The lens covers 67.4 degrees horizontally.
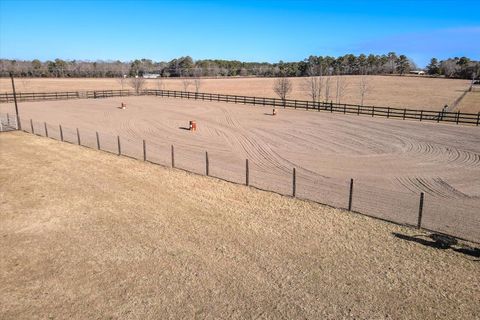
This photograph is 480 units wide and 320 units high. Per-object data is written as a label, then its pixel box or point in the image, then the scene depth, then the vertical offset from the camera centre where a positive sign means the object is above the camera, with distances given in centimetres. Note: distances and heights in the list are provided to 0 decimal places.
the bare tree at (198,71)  18922 +242
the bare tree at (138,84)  7025 -159
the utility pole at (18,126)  3175 -434
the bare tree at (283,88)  5810 -195
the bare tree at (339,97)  6812 -432
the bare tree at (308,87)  8876 -302
